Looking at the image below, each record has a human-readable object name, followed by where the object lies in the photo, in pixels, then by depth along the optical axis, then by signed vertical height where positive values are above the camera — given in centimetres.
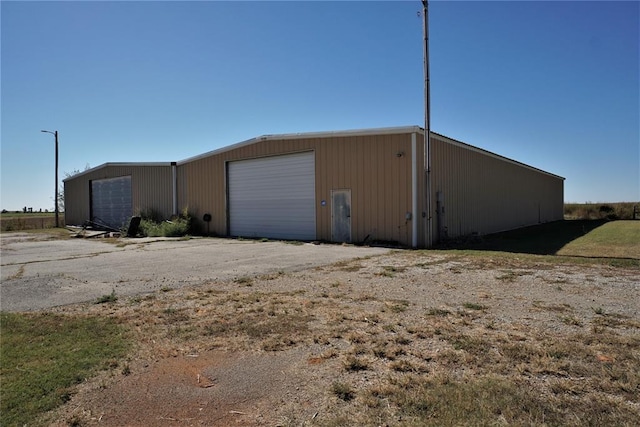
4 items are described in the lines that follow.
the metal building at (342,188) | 1387 +108
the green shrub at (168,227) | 2025 -58
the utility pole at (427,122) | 1305 +284
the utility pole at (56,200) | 3020 +116
